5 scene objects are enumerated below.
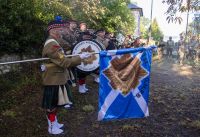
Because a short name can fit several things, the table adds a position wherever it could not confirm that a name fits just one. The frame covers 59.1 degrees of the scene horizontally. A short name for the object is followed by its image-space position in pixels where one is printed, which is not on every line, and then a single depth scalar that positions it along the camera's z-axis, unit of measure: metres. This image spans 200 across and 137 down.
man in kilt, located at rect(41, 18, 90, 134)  3.10
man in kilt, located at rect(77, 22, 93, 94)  4.48
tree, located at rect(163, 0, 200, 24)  4.02
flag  3.13
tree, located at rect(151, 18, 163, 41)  24.62
